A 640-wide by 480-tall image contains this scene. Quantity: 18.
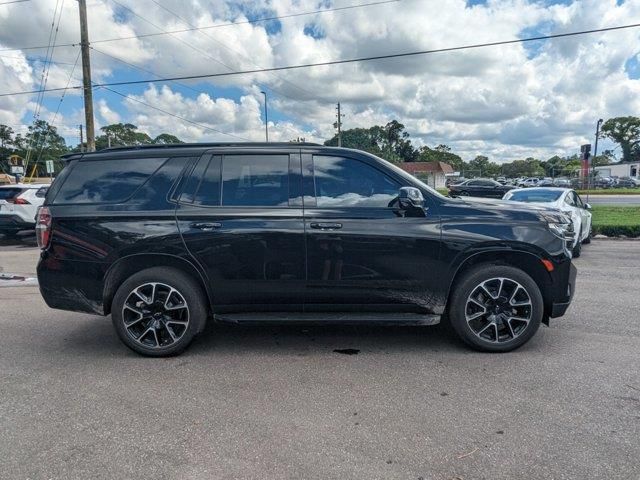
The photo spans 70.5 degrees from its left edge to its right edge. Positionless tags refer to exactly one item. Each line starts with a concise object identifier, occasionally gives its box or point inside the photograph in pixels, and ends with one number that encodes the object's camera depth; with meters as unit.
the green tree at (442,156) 108.12
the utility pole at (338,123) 56.67
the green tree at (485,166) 102.37
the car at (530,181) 56.75
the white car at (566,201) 9.42
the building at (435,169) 67.83
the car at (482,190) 31.62
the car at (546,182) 49.80
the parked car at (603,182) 54.09
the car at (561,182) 46.78
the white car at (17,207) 12.21
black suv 4.04
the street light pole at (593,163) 57.91
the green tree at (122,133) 89.19
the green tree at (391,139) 106.50
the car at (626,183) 55.99
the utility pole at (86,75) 17.39
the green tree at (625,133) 89.44
